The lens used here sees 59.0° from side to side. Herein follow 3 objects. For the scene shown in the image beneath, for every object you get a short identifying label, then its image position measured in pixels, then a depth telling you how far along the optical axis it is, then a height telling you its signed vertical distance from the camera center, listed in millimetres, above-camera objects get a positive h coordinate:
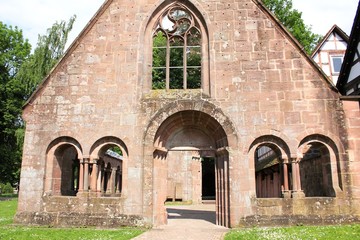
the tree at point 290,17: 22969 +11690
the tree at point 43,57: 25609 +9999
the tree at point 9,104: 25875 +6228
